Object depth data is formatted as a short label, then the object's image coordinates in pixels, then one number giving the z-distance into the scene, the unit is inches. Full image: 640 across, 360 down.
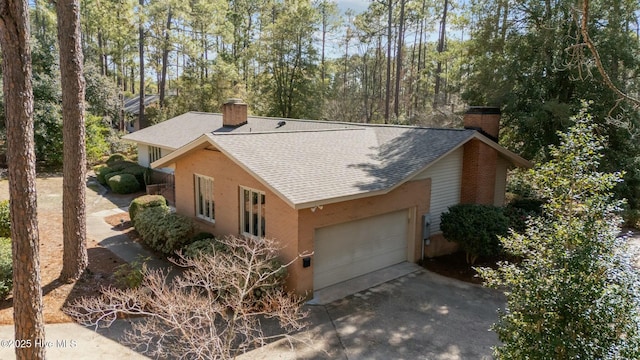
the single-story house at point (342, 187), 411.2
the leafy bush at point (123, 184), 905.5
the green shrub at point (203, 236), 509.0
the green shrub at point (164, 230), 522.3
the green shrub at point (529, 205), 593.0
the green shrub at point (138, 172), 958.4
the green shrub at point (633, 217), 702.5
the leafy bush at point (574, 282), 178.1
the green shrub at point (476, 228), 483.8
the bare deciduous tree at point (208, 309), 225.8
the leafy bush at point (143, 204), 631.8
